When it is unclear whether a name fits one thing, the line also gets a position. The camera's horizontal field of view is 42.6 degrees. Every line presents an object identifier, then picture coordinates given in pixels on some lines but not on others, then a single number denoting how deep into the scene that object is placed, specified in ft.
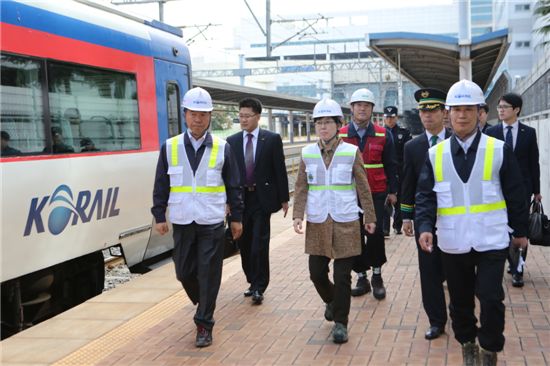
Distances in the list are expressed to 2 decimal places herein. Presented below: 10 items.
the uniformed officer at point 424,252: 16.63
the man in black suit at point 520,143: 21.57
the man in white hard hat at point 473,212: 13.82
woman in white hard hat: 17.19
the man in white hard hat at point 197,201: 17.56
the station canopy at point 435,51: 43.14
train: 18.90
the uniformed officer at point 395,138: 34.00
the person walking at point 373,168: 21.56
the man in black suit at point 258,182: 21.43
